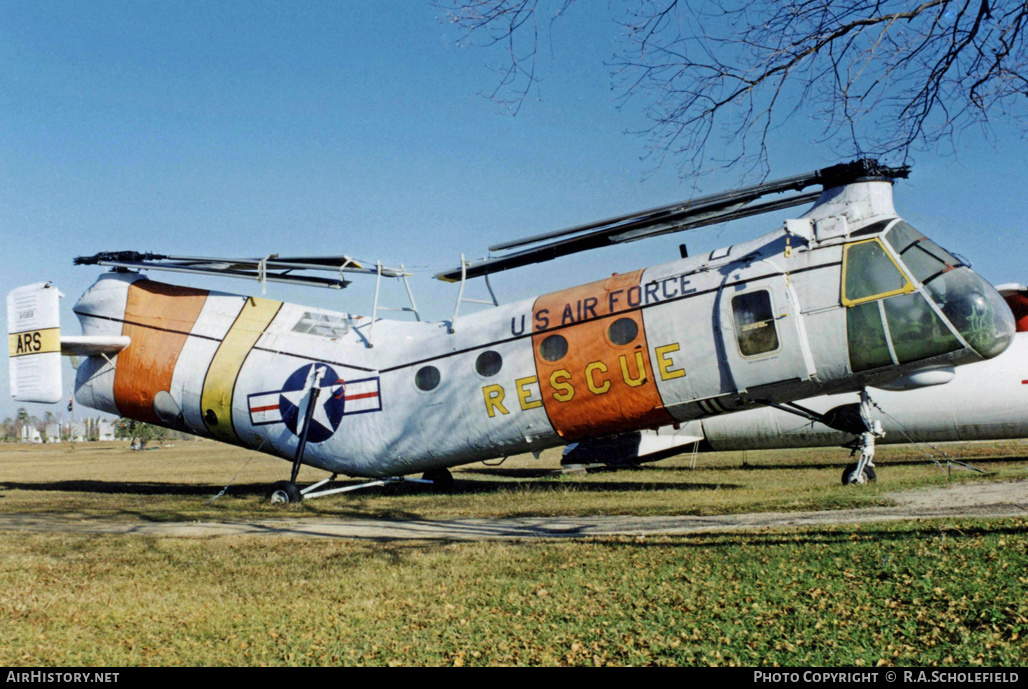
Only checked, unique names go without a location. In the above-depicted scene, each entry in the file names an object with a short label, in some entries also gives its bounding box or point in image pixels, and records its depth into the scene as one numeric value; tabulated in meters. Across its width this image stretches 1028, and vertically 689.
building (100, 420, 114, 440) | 145.88
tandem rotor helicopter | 11.99
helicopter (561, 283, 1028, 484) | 20.94
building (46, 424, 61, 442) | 141.74
